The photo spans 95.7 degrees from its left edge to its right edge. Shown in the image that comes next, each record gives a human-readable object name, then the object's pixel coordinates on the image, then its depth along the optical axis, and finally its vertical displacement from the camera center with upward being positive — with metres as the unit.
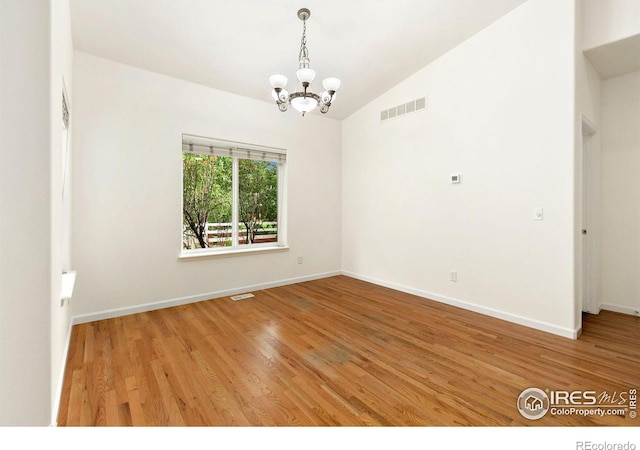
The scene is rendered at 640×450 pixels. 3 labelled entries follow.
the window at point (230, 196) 4.04 +0.44
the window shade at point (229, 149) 3.92 +1.13
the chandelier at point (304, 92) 2.56 +1.26
